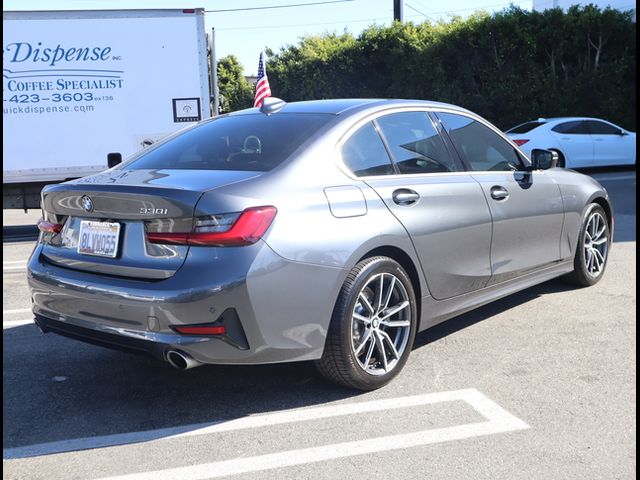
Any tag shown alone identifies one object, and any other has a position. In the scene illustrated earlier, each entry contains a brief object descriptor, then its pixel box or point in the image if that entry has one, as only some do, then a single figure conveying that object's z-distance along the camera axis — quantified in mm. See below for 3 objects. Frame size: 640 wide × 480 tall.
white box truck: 11289
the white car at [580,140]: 15250
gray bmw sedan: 3250
